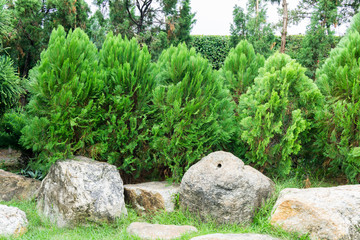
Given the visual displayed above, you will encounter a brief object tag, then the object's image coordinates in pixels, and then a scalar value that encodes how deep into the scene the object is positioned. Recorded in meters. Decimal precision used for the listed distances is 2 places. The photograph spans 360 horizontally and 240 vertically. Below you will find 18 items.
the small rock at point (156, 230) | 4.50
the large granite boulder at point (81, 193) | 5.18
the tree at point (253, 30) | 13.22
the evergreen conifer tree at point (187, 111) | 5.68
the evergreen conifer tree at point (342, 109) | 5.61
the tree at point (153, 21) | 14.55
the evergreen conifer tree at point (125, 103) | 5.76
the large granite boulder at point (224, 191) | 5.00
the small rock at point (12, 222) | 4.86
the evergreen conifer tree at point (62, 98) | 5.43
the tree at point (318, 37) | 12.92
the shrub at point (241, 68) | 7.63
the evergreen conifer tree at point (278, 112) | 5.67
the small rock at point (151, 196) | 5.44
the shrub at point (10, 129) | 6.94
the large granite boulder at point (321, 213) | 4.30
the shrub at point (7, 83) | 6.65
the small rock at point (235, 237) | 4.06
